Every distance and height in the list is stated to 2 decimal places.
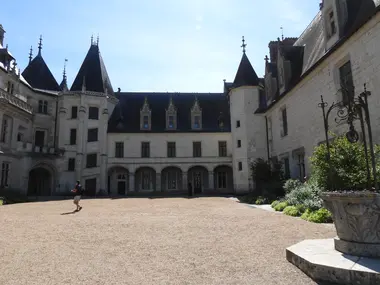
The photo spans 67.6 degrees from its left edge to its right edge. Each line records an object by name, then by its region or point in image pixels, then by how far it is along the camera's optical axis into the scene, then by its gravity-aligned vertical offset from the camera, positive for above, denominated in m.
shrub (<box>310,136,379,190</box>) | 7.77 +0.45
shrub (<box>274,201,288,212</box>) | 12.48 -1.03
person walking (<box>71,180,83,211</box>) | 14.00 -0.36
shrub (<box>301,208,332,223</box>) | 8.70 -1.07
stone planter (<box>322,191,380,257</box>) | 4.10 -0.61
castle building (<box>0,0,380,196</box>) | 18.23 +5.16
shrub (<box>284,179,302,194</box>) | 14.63 -0.13
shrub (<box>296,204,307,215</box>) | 10.67 -1.00
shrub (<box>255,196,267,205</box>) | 16.20 -1.02
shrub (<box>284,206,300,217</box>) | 10.57 -1.09
